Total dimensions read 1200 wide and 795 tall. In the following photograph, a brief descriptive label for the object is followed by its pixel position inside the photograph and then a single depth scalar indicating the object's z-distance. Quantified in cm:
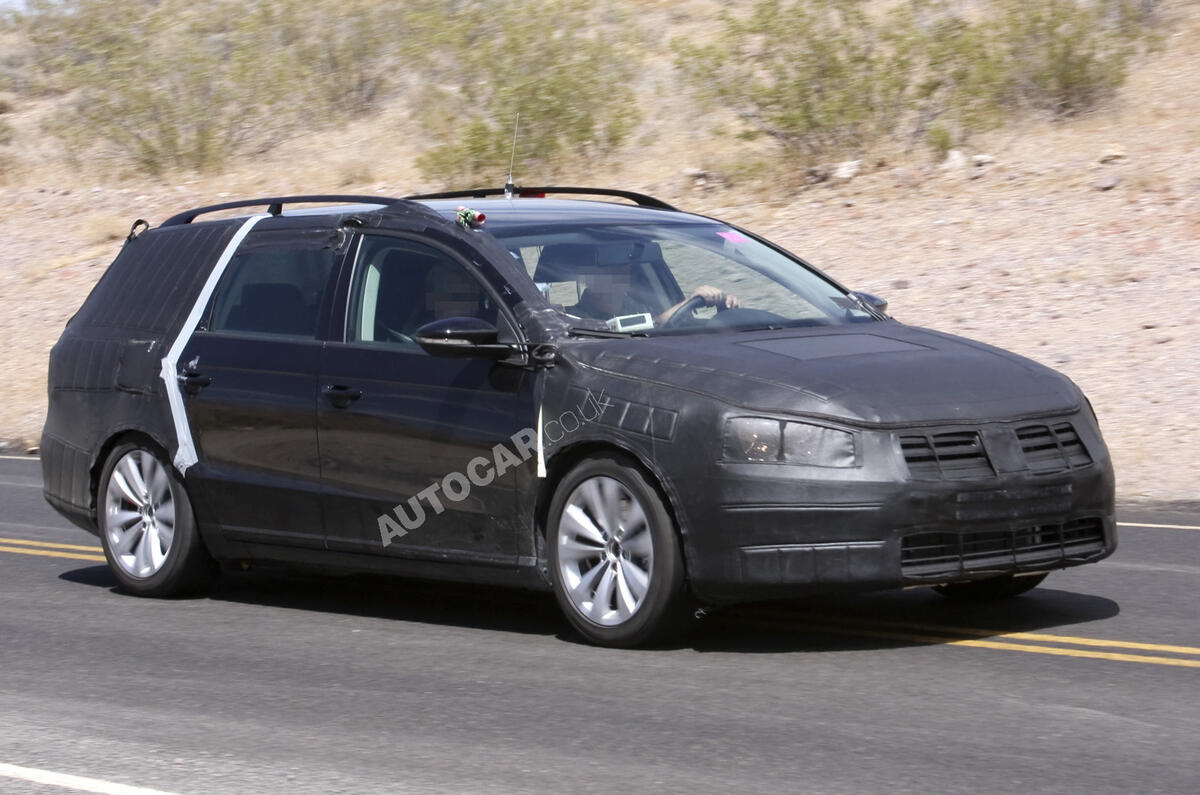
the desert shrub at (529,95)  2441
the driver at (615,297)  781
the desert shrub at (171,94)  2945
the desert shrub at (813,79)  2228
